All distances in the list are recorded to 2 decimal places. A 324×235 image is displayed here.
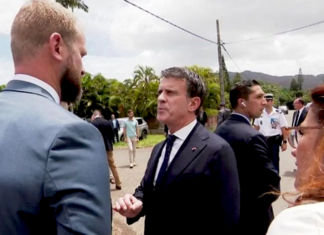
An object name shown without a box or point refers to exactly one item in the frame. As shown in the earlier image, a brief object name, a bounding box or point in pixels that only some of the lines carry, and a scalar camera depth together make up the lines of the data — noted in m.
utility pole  19.80
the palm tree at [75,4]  15.67
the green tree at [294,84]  139.38
